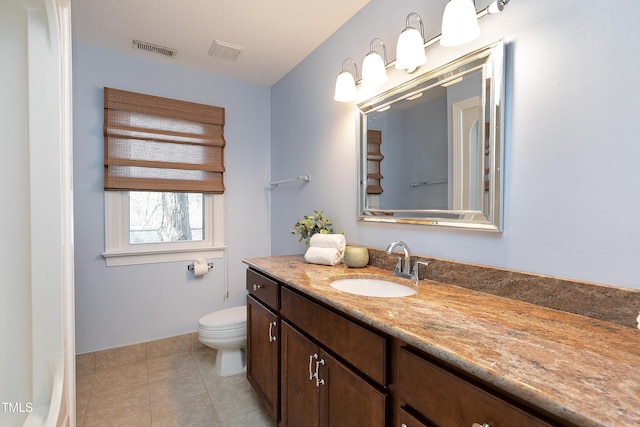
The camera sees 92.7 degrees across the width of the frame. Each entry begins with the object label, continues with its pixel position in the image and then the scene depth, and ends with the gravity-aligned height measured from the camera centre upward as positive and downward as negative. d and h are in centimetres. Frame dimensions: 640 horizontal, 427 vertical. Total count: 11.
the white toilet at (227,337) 209 -88
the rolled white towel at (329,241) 171 -18
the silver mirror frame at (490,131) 111 +29
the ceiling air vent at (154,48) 220 +120
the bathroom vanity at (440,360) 55 -32
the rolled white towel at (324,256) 169 -26
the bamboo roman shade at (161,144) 228 +52
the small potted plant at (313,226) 199 -11
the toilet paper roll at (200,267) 256 -48
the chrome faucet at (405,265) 136 -26
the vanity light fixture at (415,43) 111 +70
